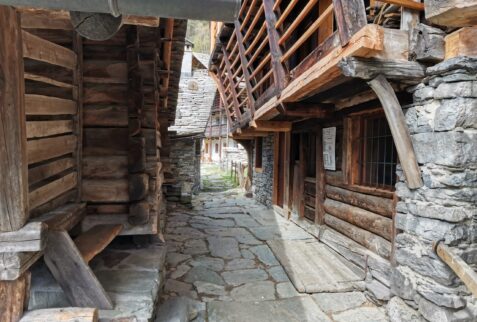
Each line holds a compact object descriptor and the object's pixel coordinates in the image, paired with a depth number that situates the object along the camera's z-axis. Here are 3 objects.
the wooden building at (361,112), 2.46
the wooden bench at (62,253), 1.60
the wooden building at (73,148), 1.61
